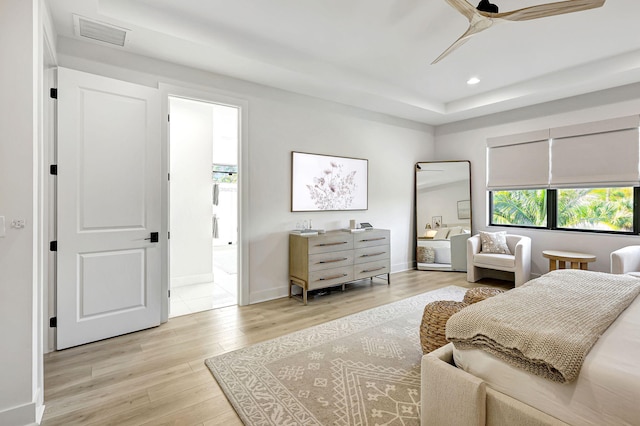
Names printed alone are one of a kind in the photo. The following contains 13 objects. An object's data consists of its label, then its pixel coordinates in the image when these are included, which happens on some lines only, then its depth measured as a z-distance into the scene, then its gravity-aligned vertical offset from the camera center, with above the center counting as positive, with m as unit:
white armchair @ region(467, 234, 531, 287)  4.34 -0.70
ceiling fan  2.05 +1.42
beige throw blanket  1.22 -0.52
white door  2.64 +0.04
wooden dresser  3.84 -0.61
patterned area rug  1.82 -1.18
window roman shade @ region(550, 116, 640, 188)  3.93 +0.80
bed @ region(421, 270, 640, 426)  1.11 -0.72
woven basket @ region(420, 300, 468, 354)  2.21 -0.83
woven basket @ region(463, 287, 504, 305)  2.65 -0.72
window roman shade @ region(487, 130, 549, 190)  4.68 +0.83
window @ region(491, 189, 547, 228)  4.84 +0.09
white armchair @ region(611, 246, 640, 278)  3.38 -0.54
